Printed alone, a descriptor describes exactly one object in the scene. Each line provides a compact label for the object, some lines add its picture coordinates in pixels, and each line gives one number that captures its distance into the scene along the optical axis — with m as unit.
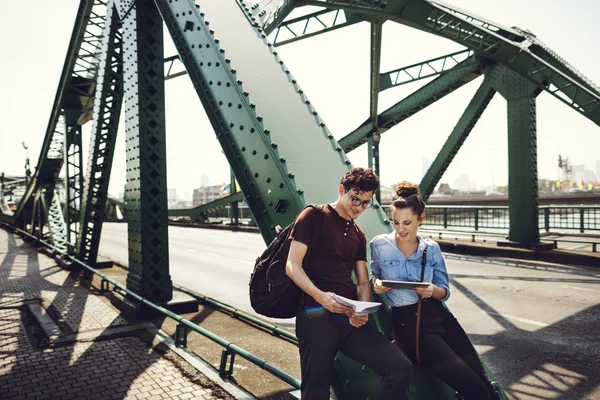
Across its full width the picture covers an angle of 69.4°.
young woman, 2.29
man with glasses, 2.24
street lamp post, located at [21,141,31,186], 30.74
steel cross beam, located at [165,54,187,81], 16.62
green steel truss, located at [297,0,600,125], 10.52
